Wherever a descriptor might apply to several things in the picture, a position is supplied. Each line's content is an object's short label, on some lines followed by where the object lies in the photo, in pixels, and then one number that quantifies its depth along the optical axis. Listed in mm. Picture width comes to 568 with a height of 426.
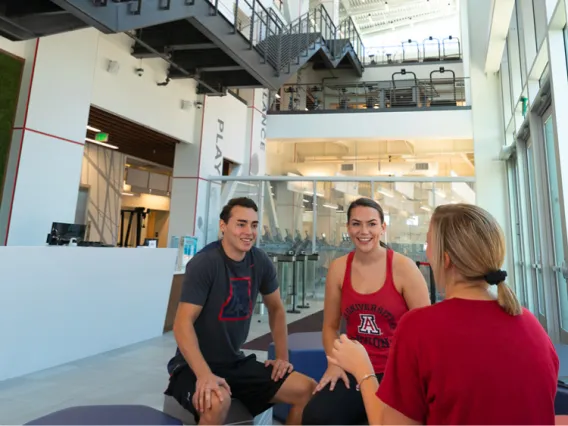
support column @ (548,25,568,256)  3152
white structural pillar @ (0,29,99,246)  4645
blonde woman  819
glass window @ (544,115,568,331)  4211
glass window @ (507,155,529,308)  6707
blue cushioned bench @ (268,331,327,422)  2486
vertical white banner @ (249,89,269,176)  10164
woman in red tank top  1541
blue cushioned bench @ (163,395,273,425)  1698
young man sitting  1629
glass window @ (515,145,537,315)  5730
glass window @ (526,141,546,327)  5060
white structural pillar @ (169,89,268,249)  8156
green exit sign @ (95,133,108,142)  7742
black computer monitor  3834
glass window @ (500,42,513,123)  6725
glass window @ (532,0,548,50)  3676
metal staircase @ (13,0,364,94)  4156
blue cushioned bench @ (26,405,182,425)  1339
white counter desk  3127
